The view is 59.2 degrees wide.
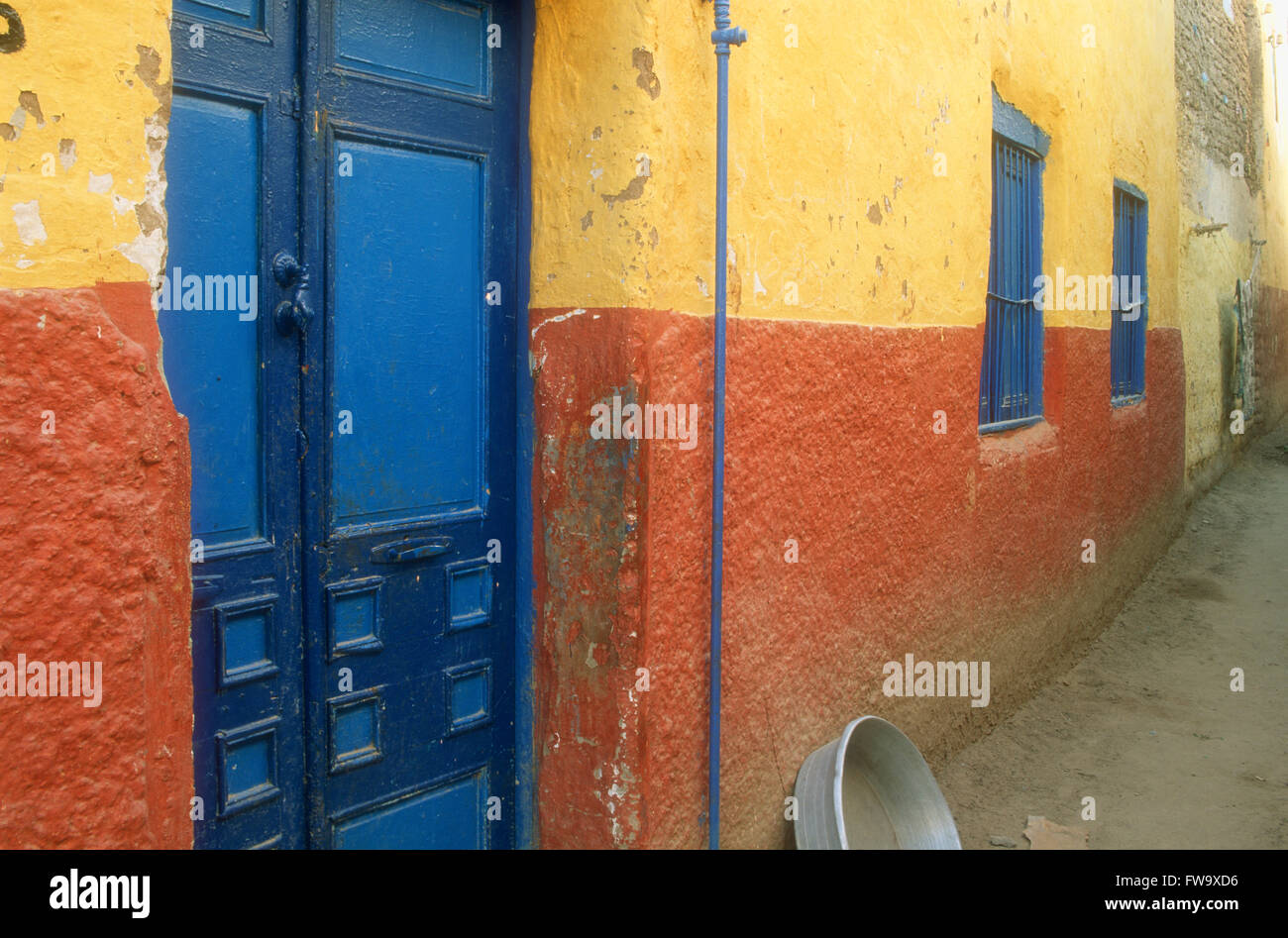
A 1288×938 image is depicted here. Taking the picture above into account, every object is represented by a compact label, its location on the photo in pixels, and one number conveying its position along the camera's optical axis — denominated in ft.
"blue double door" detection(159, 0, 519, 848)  7.93
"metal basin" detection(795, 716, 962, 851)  12.27
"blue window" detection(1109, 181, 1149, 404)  25.40
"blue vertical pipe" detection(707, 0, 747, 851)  10.05
